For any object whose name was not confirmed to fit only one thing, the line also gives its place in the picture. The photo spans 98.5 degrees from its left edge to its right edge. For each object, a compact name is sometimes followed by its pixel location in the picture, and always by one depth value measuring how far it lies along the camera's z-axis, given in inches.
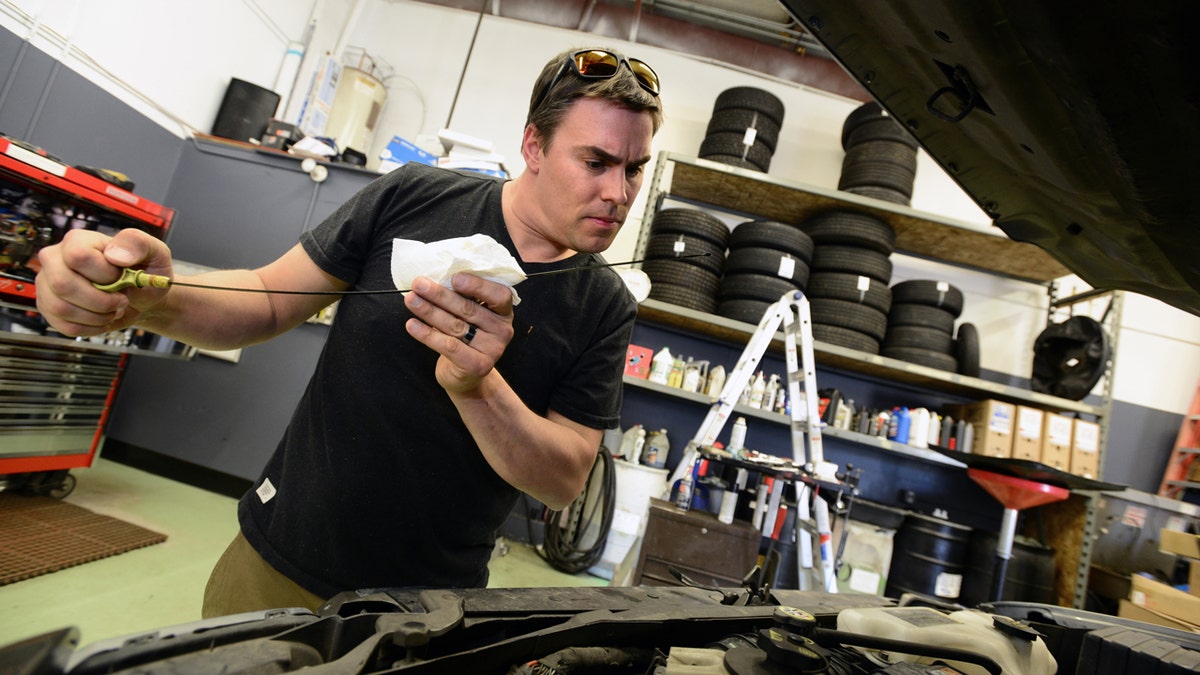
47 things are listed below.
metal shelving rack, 124.7
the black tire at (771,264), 128.0
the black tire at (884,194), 134.6
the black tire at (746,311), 126.6
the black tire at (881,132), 137.9
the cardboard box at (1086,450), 122.2
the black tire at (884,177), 135.3
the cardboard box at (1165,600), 92.4
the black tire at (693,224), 133.7
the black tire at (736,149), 137.0
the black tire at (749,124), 139.0
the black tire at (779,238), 129.5
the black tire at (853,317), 127.4
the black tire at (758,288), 127.5
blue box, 129.4
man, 35.5
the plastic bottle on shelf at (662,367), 131.3
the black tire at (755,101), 140.3
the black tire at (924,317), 131.3
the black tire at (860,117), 140.2
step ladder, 102.1
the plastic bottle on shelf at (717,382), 133.3
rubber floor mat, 77.8
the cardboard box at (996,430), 123.0
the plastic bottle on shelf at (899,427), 129.3
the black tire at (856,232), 131.5
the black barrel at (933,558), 117.5
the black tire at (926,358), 127.6
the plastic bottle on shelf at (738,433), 124.4
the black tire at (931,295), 131.1
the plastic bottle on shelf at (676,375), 132.1
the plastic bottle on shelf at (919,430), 127.0
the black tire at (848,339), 126.6
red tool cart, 84.8
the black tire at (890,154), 137.0
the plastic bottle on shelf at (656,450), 135.8
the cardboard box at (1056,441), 122.8
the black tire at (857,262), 129.6
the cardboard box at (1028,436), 122.6
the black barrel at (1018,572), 117.9
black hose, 126.6
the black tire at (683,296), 129.5
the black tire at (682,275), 131.0
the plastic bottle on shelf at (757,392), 130.7
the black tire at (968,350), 131.0
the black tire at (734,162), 136.0
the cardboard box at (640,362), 132.0
